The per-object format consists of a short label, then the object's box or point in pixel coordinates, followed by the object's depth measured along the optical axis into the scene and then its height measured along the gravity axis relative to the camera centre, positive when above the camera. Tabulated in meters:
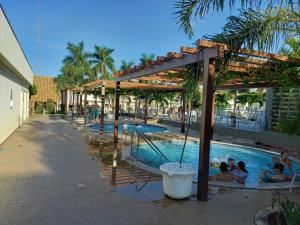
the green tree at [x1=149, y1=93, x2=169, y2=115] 29.64 +0.69
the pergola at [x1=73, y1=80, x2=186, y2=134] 12.07 +0.98
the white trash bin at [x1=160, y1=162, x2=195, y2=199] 4.86 -1.37
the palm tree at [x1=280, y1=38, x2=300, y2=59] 5.66 +1.46
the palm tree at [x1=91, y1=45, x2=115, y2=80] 35.62 +5.56
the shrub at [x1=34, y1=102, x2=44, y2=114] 31.56 -0.83
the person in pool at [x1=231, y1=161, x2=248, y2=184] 6.89 -1.76
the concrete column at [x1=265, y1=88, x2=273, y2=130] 13.93 +0.10
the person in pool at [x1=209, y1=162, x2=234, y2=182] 6.69 -1.74
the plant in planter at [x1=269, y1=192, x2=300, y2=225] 3.36 -1.38
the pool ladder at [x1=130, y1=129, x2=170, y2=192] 5.49 -1.73
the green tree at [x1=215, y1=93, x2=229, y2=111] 27.62 +0.83
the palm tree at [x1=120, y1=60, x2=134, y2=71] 33.75 +4.96
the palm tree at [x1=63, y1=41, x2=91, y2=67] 33.16 +5.63
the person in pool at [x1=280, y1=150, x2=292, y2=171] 8.03 -1.57
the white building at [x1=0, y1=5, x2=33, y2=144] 8.29 +1.04
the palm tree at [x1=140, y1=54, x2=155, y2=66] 32.58 +5.78
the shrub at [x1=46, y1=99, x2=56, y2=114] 31.46 -0.77
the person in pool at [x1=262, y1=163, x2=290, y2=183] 6.84 -1.72
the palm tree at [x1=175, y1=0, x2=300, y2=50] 4.68 +1.48
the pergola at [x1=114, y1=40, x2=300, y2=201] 4.91 +0.95
